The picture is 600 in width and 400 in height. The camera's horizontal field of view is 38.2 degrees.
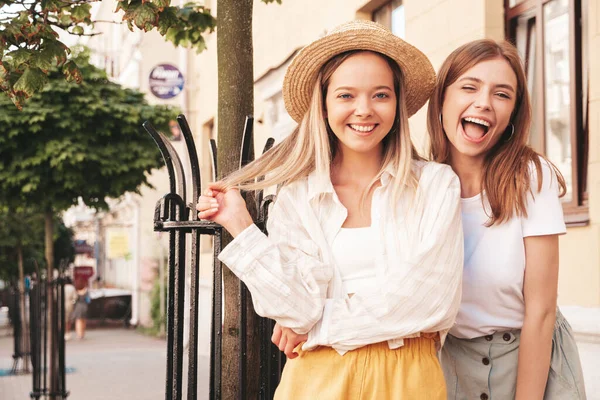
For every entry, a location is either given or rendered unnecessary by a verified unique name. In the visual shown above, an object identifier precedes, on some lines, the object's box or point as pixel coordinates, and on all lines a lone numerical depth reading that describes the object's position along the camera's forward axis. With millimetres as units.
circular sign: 19406
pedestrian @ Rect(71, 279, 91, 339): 20172
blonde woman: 2271
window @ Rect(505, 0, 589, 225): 5723
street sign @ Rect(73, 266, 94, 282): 25266
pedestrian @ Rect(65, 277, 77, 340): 20812
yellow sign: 26703
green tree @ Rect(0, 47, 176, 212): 9602
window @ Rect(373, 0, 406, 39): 8523
